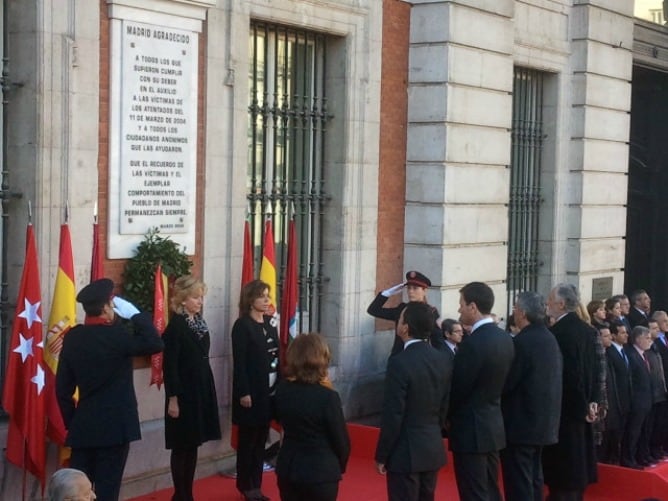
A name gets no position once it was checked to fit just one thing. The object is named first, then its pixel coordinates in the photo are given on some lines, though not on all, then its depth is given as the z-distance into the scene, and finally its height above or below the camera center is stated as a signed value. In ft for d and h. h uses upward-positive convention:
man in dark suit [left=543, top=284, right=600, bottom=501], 30.30 -4.77
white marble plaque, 30.96 +1.80
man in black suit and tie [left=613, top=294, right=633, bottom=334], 43.31 -3.39
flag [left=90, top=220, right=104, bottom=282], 28.96 -1.45
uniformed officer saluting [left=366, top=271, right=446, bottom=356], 34.32 -2.95
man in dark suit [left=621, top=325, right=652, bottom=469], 38.73 -5.74
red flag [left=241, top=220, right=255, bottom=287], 34.47 -1.69
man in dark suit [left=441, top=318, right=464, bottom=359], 36.29 -3.75
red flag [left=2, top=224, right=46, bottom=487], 27.50 -4.11
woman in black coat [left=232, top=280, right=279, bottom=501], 31.14 -4.66
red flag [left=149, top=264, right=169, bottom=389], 30.89 -2.83
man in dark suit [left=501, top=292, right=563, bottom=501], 28.43 -4.34
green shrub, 31.19 -1.68
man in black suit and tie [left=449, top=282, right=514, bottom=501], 26.61 -4.08
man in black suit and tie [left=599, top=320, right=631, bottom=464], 36.91 -5.61
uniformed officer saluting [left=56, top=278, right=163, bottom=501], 25.44 -3.88
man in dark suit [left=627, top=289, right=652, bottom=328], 46.37 -3.77
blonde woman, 29.63 -4.42
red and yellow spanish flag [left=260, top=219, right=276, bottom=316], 35.04 -1.64
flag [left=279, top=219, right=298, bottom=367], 36.29 -2.84
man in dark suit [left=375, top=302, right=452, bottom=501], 24.75 -4.17
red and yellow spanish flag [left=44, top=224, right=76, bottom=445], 28.22 -2.88
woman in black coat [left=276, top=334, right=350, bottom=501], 22.79 -4.09
